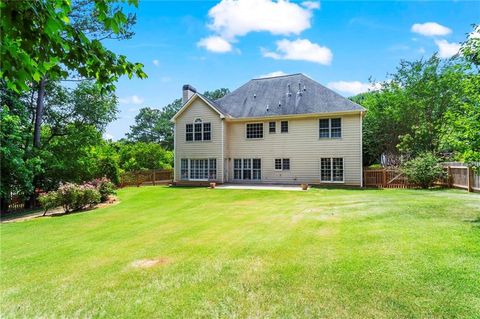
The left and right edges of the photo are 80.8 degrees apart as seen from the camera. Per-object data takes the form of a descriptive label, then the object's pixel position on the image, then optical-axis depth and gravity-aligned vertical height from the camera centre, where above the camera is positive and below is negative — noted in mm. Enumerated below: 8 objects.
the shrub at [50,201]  13234 -1585
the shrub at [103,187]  15890 -1178
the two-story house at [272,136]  20547 +2300
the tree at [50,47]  2588 +1300
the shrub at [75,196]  13391 -1425
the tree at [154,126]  59156 +8658
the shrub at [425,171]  17609 -496
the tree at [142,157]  28667 +964
